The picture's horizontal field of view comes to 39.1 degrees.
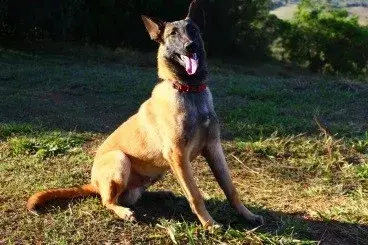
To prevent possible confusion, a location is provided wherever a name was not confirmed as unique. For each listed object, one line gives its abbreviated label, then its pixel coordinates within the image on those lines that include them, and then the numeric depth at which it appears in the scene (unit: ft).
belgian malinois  11.76
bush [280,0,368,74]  66.74
